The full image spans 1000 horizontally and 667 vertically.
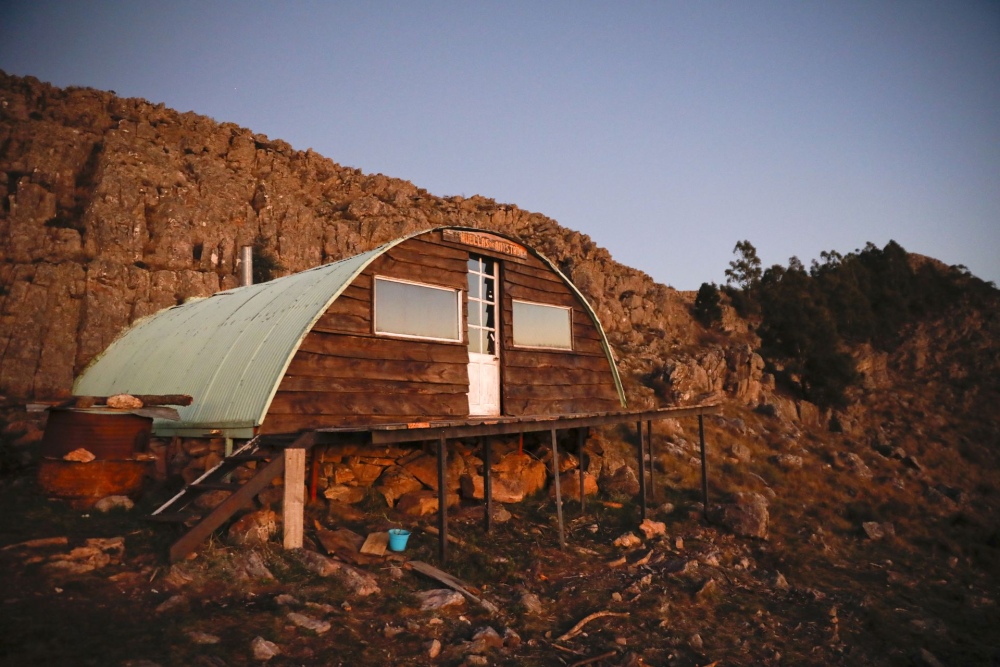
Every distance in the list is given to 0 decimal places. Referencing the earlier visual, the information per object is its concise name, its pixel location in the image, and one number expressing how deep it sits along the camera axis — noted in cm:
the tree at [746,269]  4571
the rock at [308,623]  623
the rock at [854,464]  2530
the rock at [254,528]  804
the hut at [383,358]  958
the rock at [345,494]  1066
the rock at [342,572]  756
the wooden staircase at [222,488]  709
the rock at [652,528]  1227
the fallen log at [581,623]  740
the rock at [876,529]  1530
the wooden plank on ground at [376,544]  902
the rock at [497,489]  1268
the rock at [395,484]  1163
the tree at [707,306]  4042
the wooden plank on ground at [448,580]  782
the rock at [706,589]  941
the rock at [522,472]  1395
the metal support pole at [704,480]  1438
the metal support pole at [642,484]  1252
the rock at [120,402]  972
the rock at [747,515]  1334
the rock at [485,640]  654
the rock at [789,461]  2349
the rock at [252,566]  725
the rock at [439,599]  745
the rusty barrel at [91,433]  929
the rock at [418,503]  1145
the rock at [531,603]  800
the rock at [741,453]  2343
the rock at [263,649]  550
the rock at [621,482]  1566
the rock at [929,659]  827
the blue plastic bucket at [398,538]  921
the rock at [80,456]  916
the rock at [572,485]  1477
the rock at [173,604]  609
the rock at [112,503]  911
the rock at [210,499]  856
